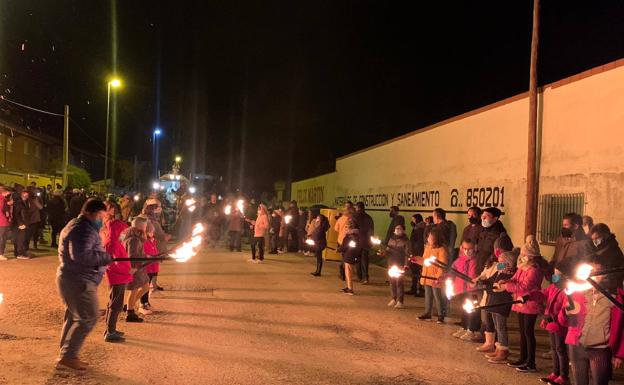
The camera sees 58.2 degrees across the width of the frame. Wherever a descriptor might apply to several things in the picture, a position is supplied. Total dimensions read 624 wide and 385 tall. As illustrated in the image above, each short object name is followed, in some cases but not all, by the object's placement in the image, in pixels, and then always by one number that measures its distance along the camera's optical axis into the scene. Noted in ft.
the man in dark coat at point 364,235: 43.65
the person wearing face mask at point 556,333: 20.07
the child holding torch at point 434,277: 30.68
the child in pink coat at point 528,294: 22.52
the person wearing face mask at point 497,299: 23.89
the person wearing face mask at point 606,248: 22.30
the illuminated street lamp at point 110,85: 98.84
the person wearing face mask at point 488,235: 27.89
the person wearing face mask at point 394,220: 41.29
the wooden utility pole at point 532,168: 38.11
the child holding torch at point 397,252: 35.32
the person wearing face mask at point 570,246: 24.91
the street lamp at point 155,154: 203.31
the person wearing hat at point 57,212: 56.59
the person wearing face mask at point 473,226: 30.94
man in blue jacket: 19.69
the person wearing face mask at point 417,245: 39.99
